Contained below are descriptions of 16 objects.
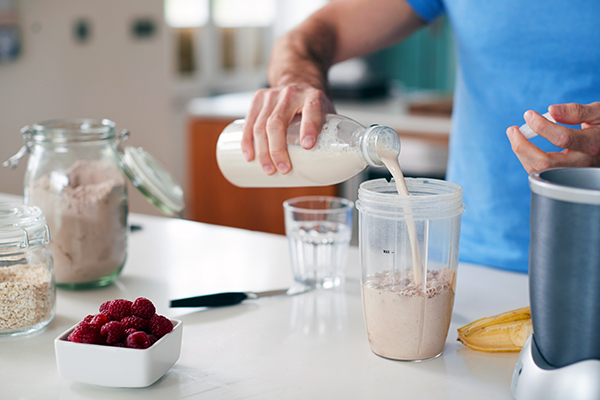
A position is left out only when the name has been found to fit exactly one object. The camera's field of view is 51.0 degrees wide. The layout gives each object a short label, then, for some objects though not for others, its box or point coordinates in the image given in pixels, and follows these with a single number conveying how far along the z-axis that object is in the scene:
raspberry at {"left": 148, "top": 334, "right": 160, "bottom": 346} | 0.68
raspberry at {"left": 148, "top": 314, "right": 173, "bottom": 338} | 0.70
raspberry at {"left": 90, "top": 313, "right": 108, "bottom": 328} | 0.69
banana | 0.77
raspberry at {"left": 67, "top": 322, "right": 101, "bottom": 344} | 0.68
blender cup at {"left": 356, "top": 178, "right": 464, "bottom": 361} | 0.72
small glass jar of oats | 0.81
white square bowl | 0.66
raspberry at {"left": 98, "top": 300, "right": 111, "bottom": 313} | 0.73
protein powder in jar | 0.97
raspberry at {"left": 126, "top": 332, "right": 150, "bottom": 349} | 0.67
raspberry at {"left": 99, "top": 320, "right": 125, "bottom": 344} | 0.67
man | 1.16
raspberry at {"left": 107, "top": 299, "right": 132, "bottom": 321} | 0.71
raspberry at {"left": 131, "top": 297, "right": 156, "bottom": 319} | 0.71
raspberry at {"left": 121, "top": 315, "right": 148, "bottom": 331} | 0.69
